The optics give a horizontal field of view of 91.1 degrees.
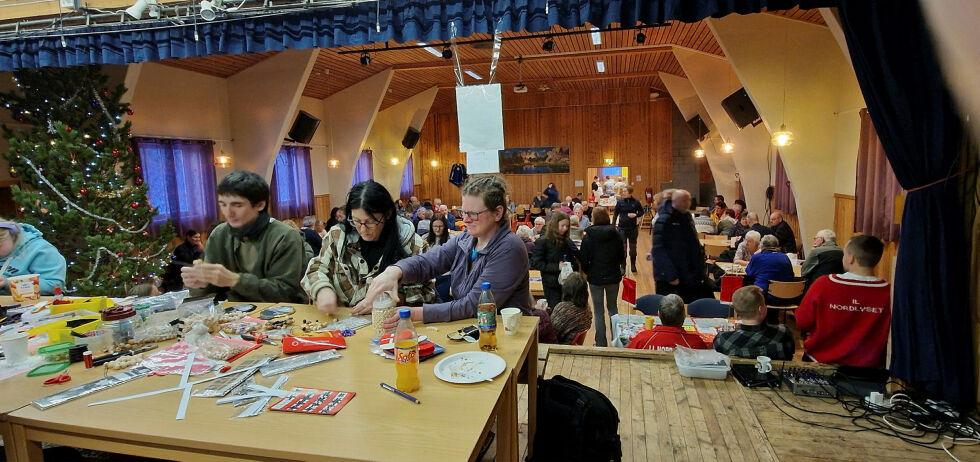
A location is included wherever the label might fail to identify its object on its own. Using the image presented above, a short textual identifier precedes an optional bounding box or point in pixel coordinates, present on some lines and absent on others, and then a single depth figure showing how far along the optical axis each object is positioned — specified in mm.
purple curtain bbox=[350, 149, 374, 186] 14398
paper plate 1479
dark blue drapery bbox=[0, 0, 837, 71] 2746
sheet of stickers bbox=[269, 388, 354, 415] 1329
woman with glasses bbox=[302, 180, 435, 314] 2389
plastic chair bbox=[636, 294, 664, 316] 4301
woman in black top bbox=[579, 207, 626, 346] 5109
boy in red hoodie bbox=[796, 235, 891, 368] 2877
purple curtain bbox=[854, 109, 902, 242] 5496
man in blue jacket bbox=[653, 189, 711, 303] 4836
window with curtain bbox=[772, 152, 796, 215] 9289
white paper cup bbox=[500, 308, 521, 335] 1807
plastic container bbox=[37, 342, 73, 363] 1722
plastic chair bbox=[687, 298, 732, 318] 4137
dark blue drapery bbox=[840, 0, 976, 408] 2316
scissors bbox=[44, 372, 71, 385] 1543
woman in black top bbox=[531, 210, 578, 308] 5031
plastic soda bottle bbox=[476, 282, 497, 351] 1670
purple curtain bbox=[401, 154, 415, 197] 17047
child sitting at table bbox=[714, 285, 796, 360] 3016
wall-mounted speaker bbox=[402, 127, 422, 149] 14789
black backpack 1891
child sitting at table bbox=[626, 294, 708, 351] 3219
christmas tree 4941
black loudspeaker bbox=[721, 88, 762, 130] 8867
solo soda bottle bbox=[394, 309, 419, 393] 1402
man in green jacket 2453
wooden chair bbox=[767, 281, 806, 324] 4770
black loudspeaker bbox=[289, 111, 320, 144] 10609
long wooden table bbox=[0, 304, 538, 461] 1168
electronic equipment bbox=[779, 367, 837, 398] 2727
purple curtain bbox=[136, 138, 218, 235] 7818
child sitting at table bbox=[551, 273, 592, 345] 3783
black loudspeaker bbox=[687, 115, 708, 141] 13690
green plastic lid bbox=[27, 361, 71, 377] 1620
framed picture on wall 17406
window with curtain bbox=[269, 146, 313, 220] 10851
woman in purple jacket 1955
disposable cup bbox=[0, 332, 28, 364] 1639
